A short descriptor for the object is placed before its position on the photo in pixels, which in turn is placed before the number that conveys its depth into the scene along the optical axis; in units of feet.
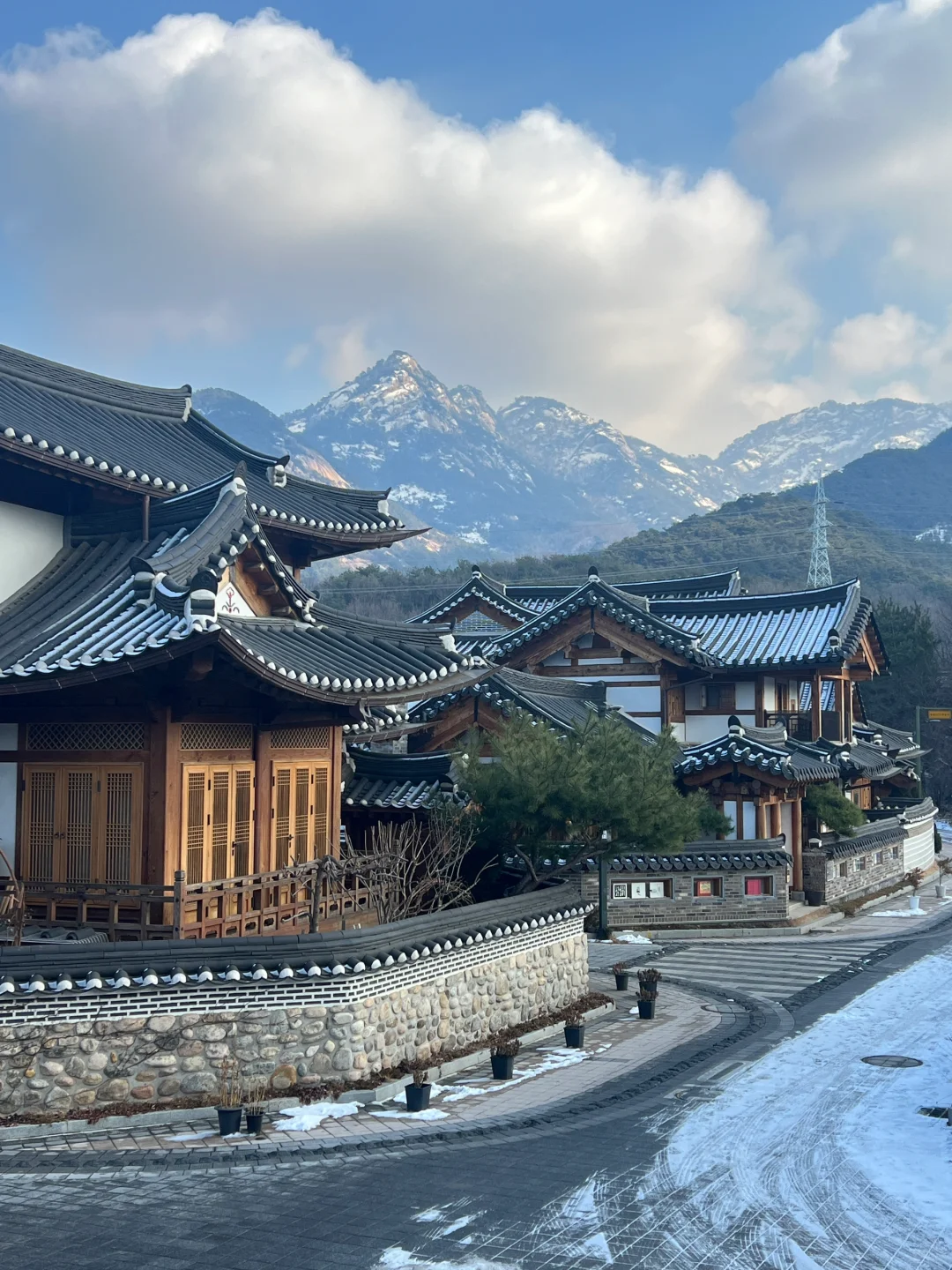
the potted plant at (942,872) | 125.07
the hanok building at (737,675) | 104.58
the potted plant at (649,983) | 63.77
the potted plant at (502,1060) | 49.90
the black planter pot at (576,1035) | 56.39
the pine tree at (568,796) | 60.39
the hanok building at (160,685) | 45.62
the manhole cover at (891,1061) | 54.29
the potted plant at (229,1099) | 40.37
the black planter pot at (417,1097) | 44.55
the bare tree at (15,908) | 43.19
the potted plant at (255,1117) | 40.47
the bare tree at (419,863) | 55.26
